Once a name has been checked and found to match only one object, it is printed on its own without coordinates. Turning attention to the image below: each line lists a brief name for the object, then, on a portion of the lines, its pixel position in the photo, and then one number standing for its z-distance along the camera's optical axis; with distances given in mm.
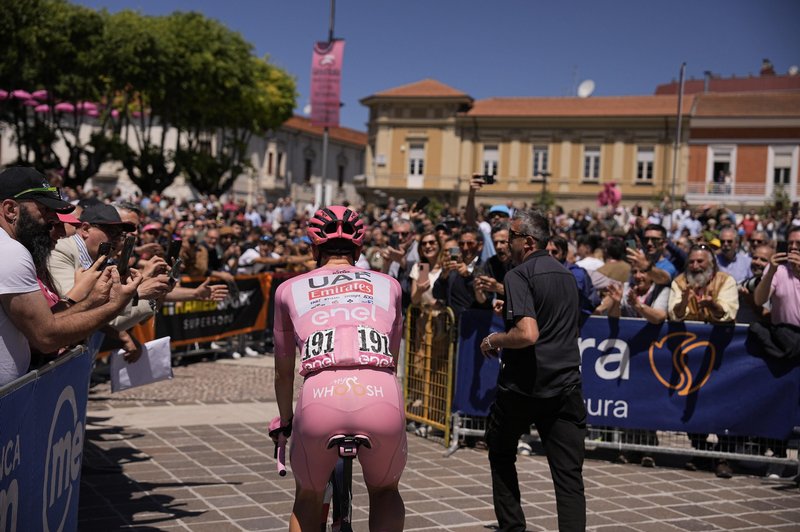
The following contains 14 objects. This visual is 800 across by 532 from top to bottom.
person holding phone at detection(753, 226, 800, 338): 7969
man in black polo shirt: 5344
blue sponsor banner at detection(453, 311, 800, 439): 8312
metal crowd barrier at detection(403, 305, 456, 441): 8969
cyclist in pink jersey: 3881
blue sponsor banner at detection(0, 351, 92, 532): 3527
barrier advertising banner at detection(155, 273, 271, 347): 13352
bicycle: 4129
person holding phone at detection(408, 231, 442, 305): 9375
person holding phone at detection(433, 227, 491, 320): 9039
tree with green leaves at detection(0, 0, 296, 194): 39562
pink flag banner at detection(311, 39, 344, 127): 22375
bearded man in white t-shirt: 4082
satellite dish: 71562
